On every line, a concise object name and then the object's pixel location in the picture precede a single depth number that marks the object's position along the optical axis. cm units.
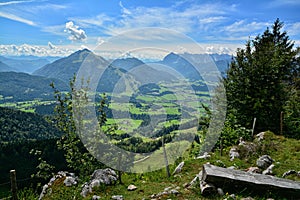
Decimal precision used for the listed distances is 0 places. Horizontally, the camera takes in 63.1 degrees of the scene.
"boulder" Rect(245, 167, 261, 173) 836
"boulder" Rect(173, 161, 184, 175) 996
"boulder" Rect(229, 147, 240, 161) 1097
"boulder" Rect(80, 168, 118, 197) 845
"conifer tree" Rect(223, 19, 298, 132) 1628
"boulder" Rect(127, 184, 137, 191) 869
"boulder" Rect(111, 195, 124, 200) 776
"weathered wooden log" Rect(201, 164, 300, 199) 633
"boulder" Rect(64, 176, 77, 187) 894
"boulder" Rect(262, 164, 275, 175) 822
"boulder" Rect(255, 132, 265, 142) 1314
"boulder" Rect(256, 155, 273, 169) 923
